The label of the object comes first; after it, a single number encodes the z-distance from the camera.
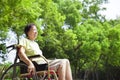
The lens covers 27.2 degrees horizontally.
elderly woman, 3.11
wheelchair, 3.15
